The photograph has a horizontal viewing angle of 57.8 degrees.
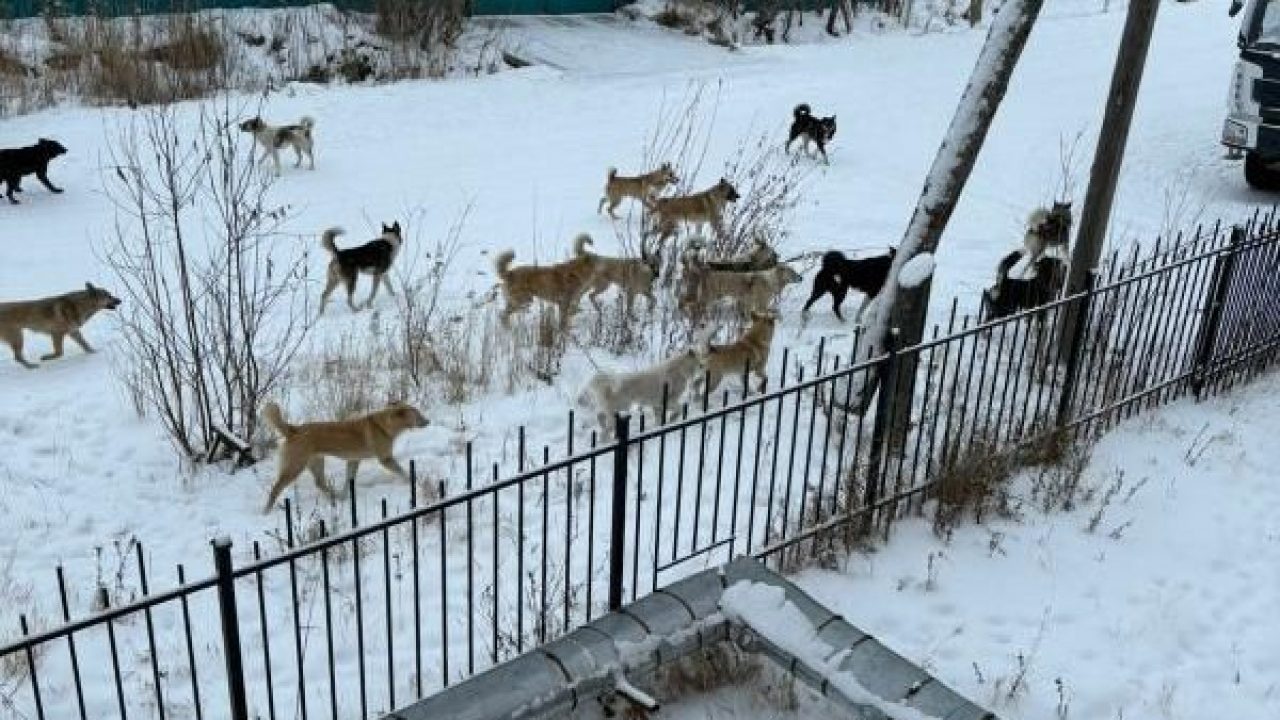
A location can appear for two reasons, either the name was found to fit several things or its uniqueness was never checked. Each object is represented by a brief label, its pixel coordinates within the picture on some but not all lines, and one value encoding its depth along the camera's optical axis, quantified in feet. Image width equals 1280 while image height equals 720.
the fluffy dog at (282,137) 44.07
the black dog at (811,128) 48.60
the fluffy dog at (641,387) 23.75
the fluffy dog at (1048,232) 31.68
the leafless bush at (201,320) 23.59
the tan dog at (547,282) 29.35
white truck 43.57
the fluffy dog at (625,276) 30.27
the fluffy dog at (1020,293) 27.94
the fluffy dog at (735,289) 29.66
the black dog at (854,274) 30.30
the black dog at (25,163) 39.70
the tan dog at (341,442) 21.09
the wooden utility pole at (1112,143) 25.84
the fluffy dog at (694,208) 36.17
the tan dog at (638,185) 38.93
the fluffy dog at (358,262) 31.01
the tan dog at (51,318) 27.55
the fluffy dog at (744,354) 25.03
